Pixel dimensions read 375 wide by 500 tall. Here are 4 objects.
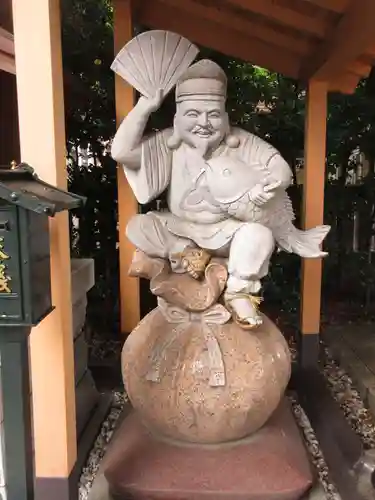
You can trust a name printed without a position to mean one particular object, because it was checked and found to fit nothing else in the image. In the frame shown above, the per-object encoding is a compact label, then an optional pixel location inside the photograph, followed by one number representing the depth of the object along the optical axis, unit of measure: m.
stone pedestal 2.18
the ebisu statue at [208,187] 2.35
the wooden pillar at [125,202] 3.07
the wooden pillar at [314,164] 3.21
